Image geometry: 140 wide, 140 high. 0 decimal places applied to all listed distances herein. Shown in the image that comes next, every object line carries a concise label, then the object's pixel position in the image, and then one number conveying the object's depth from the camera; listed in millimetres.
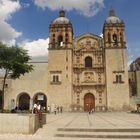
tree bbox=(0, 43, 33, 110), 17578
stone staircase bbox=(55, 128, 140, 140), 7539
